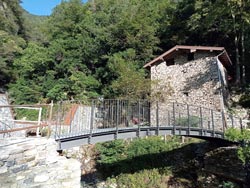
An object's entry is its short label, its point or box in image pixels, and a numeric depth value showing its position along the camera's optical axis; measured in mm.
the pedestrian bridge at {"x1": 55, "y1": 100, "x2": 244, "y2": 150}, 4712
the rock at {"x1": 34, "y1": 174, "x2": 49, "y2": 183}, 3332
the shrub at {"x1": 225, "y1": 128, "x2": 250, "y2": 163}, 6009
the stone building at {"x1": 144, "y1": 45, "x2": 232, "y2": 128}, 10859
